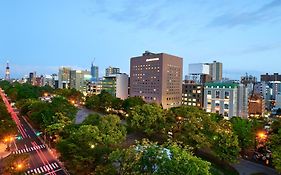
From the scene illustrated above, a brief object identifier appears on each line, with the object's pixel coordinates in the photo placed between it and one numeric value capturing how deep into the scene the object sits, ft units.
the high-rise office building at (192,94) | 272.83
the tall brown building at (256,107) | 257.78
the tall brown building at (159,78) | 301.39
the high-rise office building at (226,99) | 201.13
